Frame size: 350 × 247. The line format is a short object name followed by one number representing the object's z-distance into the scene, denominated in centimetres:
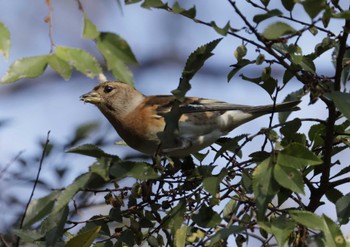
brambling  753
